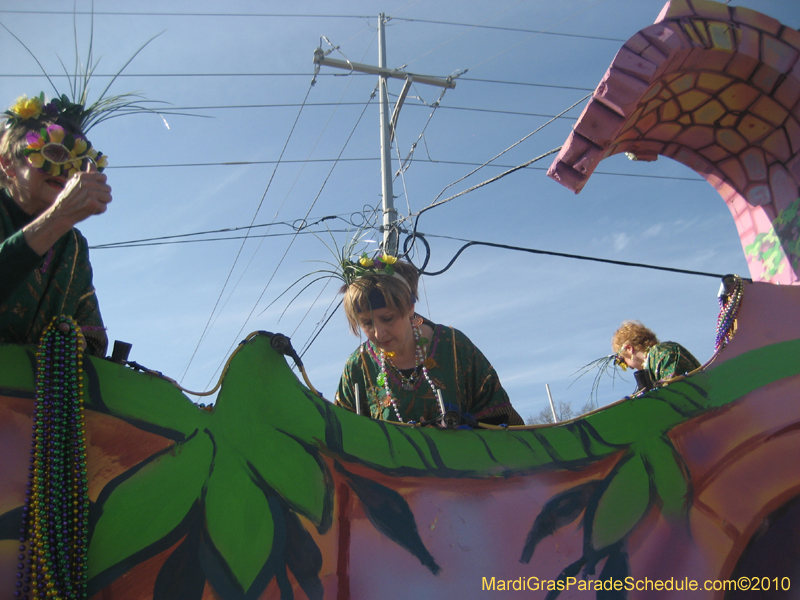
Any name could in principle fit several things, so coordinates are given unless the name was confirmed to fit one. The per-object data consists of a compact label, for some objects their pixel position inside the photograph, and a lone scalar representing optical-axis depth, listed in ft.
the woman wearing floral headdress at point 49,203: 3.96
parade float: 3.95
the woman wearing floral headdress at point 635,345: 8.69
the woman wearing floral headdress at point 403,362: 7.19
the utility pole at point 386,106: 24.77
